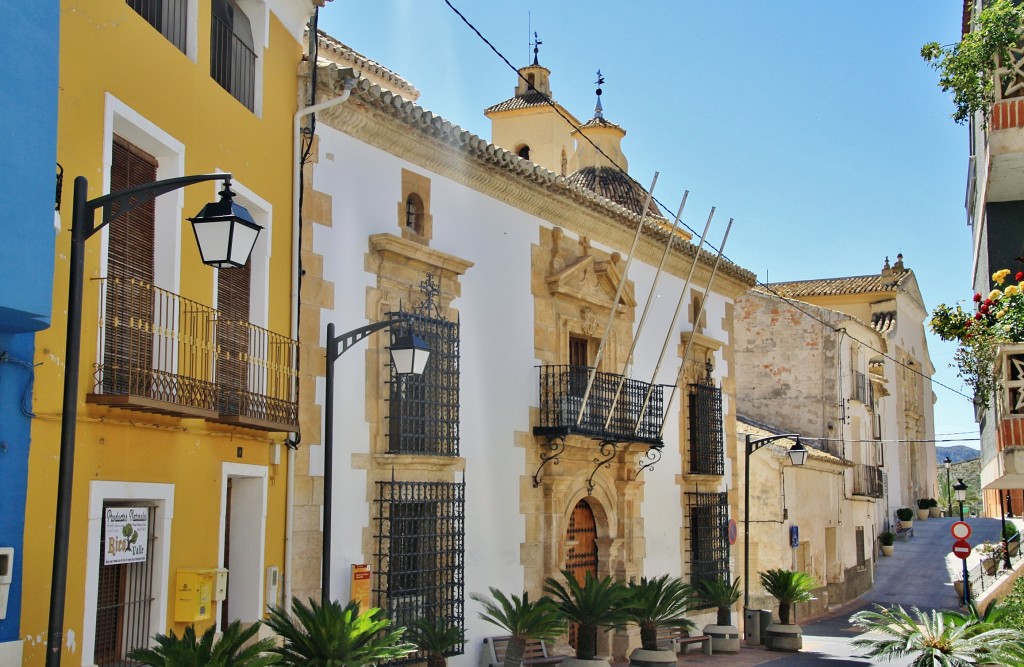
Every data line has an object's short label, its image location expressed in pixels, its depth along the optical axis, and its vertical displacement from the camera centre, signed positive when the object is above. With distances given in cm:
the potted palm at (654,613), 1530 -134
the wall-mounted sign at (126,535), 825 -19
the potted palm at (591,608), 1388 -114
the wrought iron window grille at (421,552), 1191 -44
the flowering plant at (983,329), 1173 +179
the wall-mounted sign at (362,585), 1147 -73
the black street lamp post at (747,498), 1967 +20
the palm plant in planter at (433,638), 1168 -125
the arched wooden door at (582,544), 1609 -47
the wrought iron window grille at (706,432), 1942 +126
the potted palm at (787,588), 2030 -131
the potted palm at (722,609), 1809 -152
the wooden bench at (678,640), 1644 -189
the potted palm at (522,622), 1277 -119
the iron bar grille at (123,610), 845 -73
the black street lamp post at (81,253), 573 +137
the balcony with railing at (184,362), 802 +109
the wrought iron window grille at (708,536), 1920 -42
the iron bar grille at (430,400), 1229 +113
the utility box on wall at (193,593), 901 -64
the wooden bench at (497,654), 1326 -160
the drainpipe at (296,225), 1079 +263
